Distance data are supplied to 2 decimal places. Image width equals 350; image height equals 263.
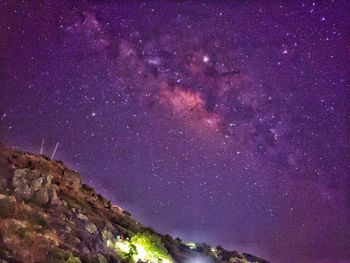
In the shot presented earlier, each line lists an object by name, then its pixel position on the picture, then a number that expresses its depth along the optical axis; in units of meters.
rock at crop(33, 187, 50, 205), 48.45
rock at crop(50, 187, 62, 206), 50.90
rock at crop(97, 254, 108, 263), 41.42
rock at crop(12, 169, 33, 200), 46.39
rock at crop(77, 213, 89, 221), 54.15
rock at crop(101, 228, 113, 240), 53.52
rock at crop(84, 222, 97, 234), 51.85
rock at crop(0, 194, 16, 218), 37.25
